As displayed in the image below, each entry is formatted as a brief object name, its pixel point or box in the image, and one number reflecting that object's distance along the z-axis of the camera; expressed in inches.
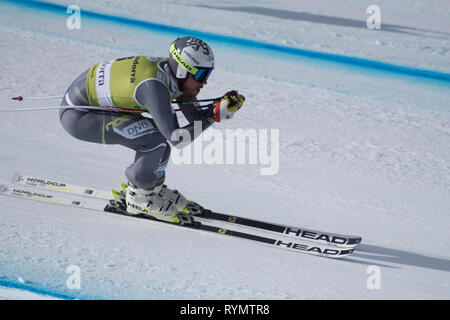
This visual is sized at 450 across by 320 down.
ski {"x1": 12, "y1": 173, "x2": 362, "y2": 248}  279.3
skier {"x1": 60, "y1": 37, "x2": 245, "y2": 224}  259.3
